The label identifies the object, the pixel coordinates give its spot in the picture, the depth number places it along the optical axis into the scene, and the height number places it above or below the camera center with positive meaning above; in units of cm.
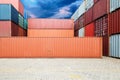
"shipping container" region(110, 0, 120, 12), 996 +384
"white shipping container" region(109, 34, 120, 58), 979 -72
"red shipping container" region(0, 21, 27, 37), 1243 +142
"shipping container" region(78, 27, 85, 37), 1751 +134
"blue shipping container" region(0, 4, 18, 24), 1242 +364
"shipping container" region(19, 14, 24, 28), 1671 +338
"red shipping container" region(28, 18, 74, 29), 1484 +245
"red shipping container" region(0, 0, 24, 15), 1766 +710
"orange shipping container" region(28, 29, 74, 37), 1482 +103
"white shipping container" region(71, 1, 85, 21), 1817 +596
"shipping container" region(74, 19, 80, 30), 2103 +332
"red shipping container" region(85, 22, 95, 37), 1474 +152
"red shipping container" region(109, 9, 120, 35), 984 +181
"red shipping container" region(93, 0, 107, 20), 1184 +415
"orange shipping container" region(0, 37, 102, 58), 1083 -98
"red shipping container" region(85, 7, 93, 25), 1492 +387
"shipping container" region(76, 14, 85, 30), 1774 +350
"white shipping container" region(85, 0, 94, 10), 1491 +591
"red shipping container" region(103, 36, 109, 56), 1149 -85
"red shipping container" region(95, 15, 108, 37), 1176 +171
